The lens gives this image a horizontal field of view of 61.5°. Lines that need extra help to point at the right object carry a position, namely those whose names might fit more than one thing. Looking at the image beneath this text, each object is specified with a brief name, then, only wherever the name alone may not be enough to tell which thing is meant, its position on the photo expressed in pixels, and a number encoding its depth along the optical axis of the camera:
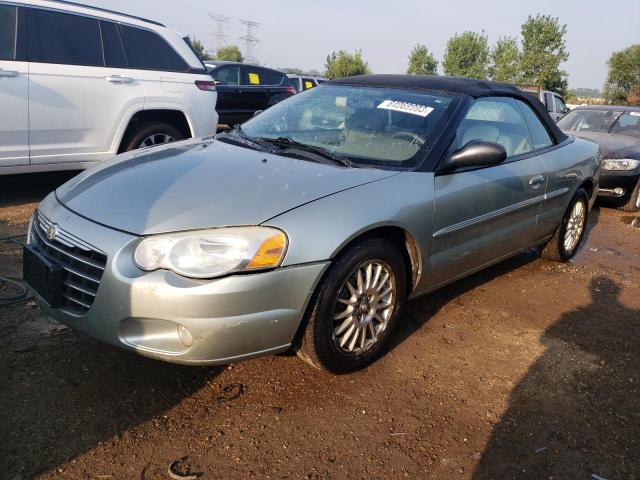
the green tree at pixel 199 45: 73.02
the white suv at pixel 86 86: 4.77
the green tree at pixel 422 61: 54.16
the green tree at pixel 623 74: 41.53
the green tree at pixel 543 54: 38.25
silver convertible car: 2.22
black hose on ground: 3.21
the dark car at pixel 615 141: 7.15
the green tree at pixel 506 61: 40.34
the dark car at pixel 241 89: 11.56
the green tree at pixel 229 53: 90.74
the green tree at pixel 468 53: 50.69
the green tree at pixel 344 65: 55.28
